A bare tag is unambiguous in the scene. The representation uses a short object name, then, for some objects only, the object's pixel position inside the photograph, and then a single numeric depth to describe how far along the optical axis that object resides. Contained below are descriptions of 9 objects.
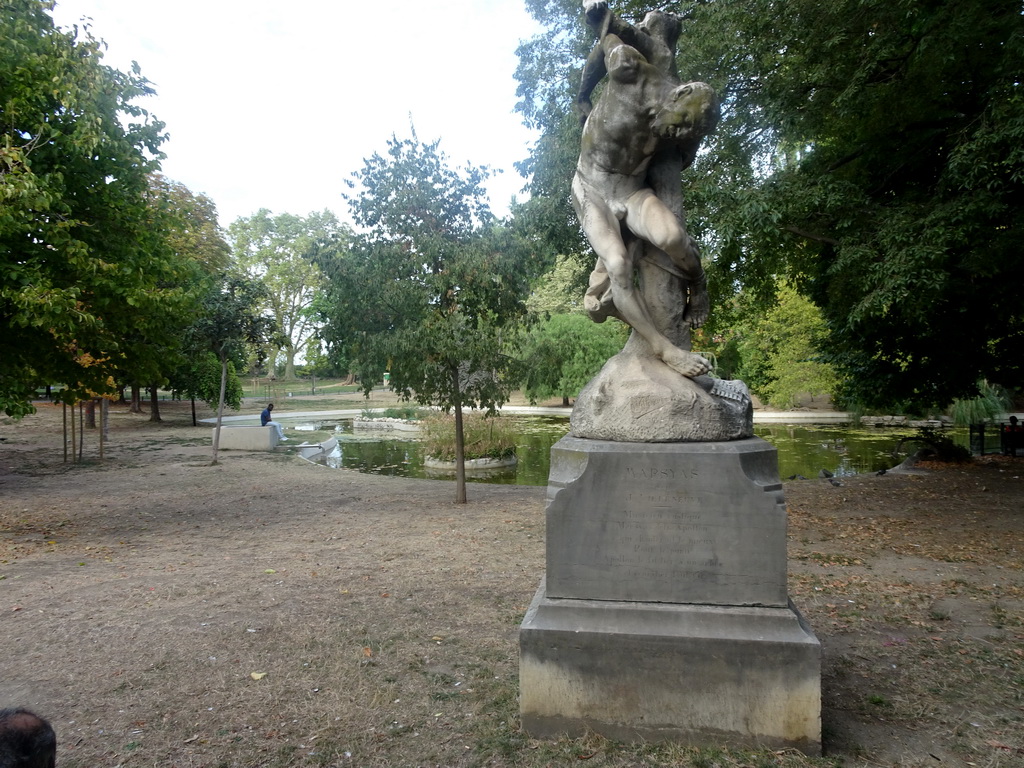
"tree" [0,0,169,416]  7.88
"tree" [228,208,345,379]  58.59
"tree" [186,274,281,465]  19.88
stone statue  3.85
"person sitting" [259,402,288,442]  23.21
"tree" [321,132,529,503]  10.41
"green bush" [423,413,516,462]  18.70
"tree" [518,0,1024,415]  8.00
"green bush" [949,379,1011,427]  23.55
